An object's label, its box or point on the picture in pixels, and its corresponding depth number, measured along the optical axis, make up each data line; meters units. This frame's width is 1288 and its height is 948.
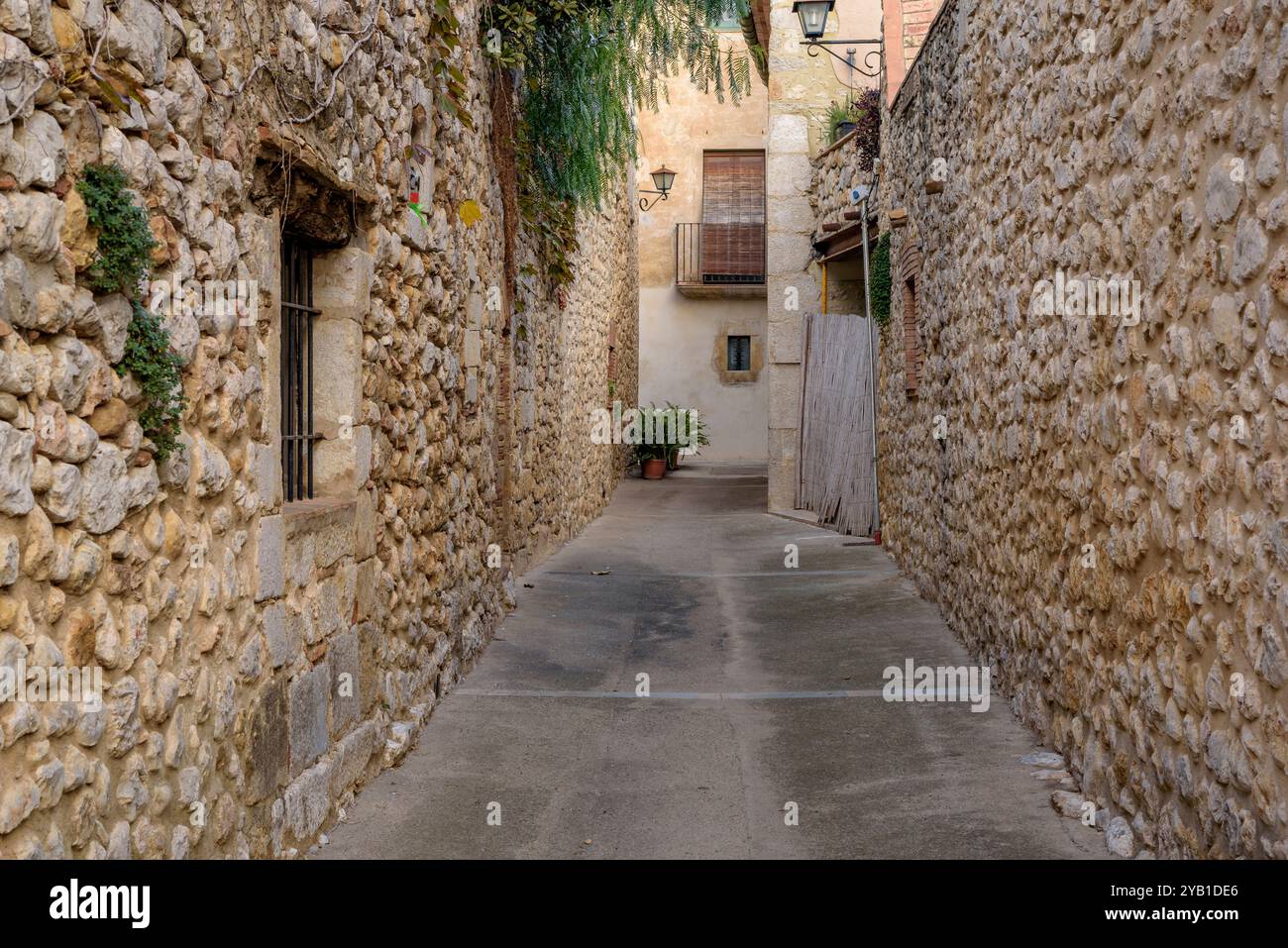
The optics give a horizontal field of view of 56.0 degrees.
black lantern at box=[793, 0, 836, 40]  10.91
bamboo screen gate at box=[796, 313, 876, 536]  11.33
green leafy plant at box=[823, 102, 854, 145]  12.87
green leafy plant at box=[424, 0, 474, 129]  5.39
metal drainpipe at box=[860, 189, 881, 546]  10.66
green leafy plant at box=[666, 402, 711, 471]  19.53
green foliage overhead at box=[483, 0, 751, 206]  8.06
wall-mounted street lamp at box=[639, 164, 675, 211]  16.86
